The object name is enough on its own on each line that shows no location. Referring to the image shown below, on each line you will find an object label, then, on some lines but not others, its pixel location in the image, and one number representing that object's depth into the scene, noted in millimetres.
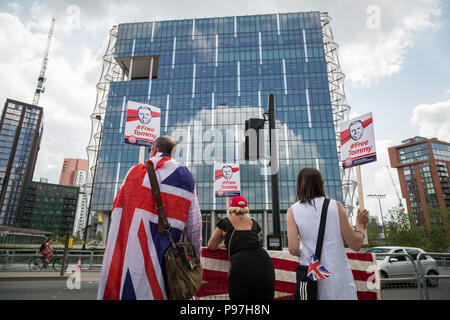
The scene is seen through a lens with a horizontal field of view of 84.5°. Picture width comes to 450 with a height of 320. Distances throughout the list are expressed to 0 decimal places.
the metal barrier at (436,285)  5184
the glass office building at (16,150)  114081
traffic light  5844
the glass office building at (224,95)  44969
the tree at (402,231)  31344
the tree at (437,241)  33778
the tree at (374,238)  39062
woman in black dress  2625
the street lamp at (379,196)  54031
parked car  8876
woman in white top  1861
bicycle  14086
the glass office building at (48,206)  119375
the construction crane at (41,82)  116719
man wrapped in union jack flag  1730
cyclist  13984
